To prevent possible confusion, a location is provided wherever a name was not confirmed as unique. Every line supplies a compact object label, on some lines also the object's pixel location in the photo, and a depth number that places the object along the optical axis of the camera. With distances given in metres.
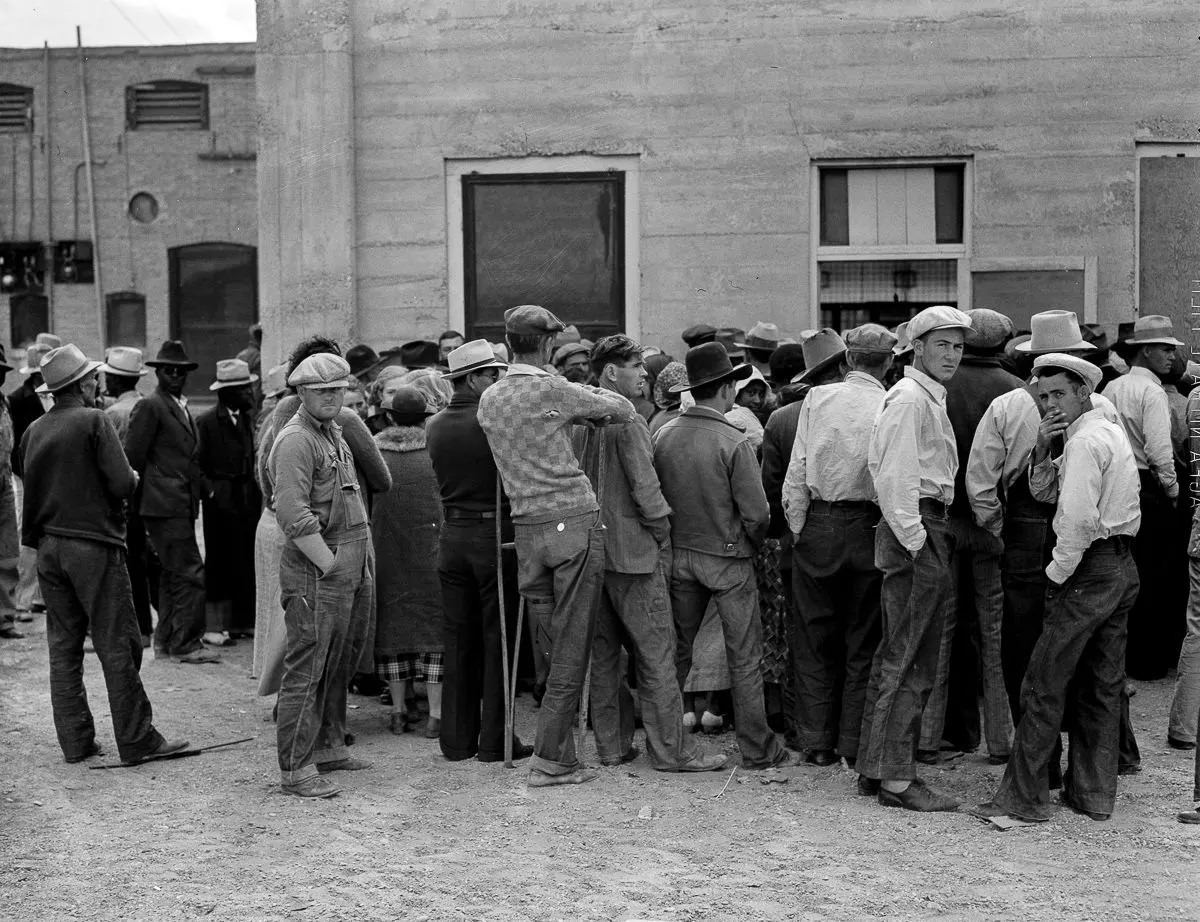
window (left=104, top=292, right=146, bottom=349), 29.91
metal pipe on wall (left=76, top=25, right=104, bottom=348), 29.52
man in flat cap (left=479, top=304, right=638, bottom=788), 6.90
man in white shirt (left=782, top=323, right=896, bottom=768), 6.99
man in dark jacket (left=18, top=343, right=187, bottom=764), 7.46
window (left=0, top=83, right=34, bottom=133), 29.98
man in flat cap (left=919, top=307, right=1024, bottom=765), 7.00
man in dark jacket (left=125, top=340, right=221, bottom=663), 10.12
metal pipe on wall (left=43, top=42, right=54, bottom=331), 29.70
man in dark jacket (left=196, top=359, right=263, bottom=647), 10.58
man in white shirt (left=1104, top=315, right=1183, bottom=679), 8.35
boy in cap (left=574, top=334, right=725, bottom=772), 7.16
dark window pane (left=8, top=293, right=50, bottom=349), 30.14
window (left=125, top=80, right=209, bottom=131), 29.81
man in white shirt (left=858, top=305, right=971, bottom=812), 6.48
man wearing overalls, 6.93
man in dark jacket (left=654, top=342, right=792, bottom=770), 7.25
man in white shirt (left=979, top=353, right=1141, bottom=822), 6.07
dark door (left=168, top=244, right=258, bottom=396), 29.80
